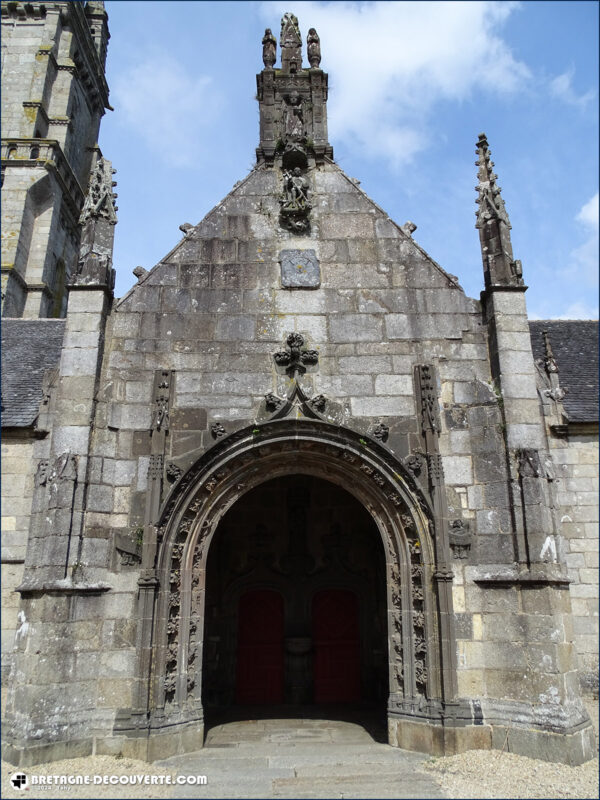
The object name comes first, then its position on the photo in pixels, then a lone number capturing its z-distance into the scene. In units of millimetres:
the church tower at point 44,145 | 21797
